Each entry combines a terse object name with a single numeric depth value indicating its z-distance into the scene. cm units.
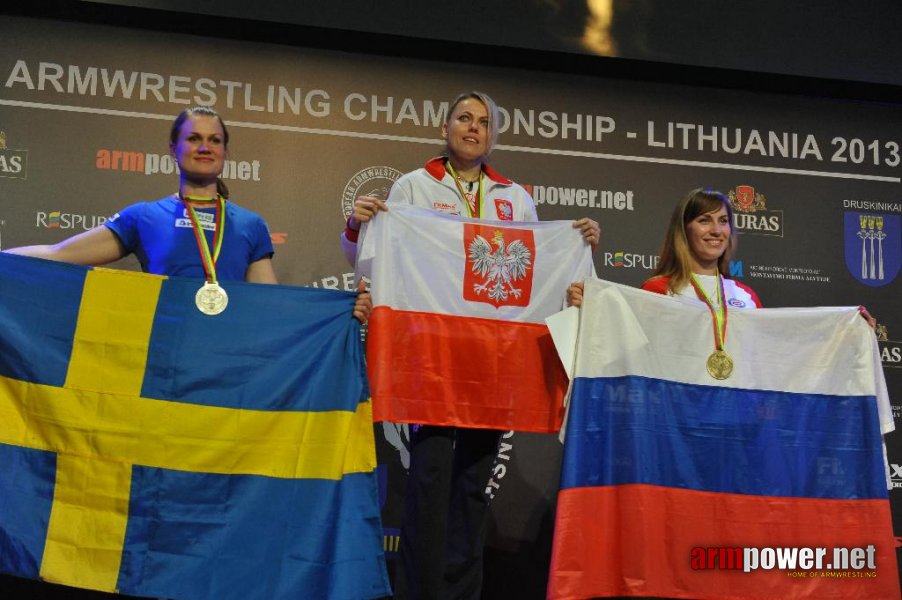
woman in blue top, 318
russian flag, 303
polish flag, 313
